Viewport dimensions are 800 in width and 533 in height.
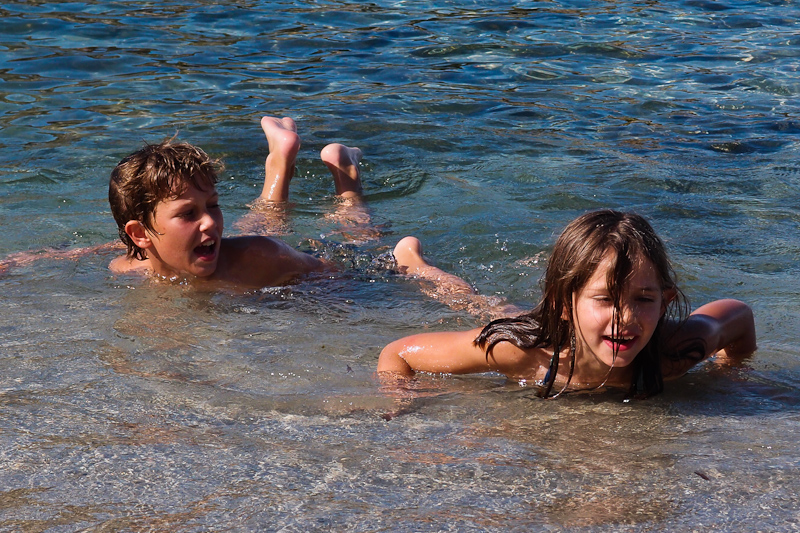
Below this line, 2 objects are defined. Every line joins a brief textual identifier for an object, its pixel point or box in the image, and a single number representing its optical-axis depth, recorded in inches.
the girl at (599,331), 251.1
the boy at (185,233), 366.9
